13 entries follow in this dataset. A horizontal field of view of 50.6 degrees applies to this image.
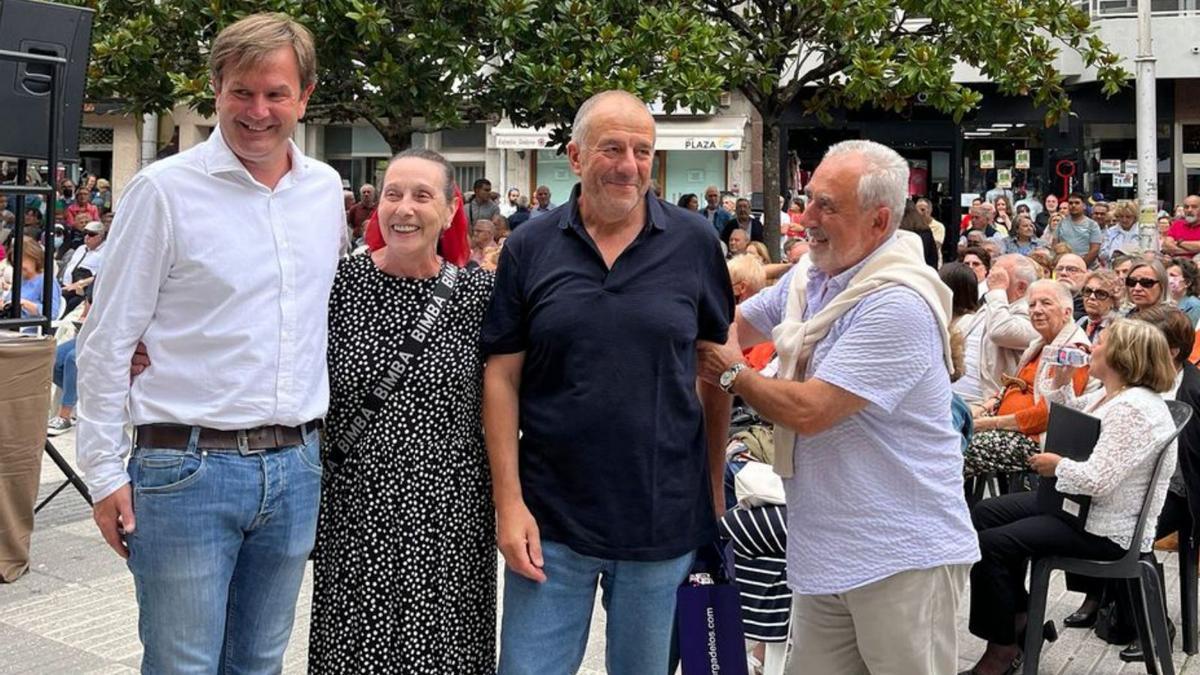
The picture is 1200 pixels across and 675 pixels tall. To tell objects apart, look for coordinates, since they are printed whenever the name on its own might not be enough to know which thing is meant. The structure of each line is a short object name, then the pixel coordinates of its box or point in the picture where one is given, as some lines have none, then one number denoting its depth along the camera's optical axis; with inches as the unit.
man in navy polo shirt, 116.7
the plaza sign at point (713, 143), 1038.4
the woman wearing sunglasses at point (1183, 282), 319.9
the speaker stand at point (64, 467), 269.1
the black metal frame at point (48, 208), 225.0
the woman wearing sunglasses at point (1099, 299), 279.6
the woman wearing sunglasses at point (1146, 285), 261.6
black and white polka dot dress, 121.2
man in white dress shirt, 109.4
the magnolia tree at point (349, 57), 443.8
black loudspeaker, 229.6
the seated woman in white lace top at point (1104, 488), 184.9
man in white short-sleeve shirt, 115.2
